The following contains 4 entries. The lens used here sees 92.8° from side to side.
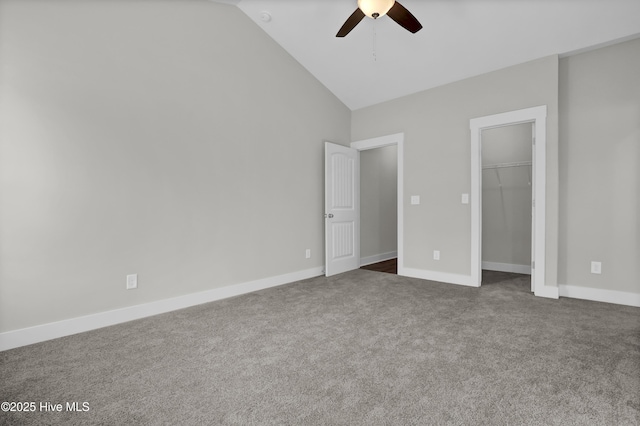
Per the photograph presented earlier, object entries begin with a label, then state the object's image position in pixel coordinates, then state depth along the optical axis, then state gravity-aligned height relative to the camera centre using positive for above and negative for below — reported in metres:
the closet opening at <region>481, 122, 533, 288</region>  4.76 +0.14
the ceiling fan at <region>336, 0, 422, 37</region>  2.41 +1.64
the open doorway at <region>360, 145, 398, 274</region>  5.68 +0.05
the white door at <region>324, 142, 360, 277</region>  4.64 +0.04
